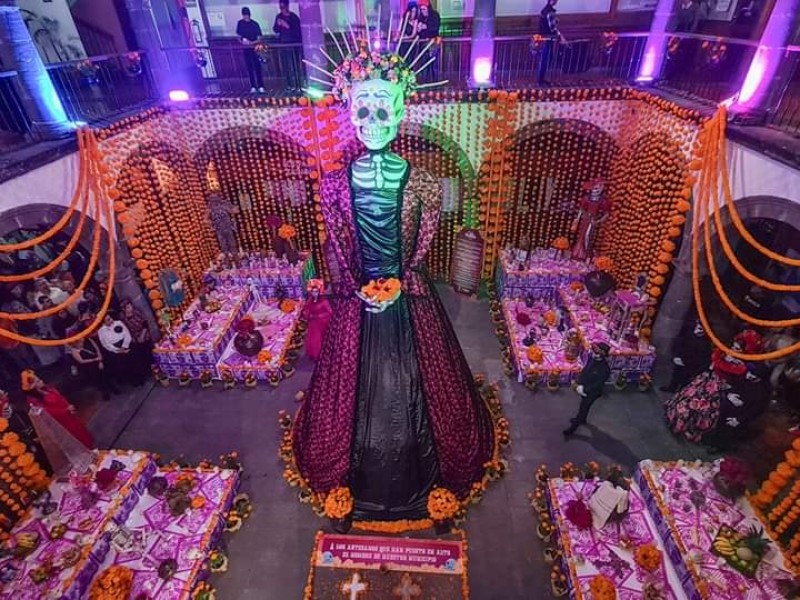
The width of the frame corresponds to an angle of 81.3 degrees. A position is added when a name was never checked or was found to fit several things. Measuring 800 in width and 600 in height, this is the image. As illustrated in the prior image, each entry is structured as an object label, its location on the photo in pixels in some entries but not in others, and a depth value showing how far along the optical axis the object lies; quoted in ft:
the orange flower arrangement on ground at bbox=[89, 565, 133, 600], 14.57
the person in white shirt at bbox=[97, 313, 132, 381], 22.97
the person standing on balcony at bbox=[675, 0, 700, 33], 33.87
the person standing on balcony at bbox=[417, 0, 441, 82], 30.55
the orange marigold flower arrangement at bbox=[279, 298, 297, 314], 29.07
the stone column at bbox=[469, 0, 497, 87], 26.30
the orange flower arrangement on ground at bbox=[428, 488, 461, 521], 15.98
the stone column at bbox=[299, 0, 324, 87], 26.22
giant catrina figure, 12.82
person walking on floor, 18.66
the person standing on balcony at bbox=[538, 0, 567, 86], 27.73
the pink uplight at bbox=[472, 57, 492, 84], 27.24
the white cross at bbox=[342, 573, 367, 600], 14.97
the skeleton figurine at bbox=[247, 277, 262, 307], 30.12
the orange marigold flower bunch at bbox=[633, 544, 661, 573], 14.92
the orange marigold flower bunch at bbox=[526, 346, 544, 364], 24.06
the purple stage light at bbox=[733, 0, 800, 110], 17.65
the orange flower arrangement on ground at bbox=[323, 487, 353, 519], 15.99
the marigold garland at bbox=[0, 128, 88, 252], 17.15
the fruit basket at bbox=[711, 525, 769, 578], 14.23
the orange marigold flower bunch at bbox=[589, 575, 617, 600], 14.11
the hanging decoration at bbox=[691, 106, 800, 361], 17.83
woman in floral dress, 18.52
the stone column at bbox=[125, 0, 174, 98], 27.68
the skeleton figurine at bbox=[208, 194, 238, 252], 29.04
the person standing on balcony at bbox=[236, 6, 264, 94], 29.22
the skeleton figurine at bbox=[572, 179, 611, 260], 27.04
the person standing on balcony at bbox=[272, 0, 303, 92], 31.12
